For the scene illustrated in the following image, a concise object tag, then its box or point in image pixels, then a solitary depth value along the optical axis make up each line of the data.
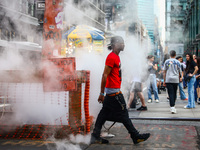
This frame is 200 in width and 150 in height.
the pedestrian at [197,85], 10.11
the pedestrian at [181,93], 10.99
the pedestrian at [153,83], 10.78
